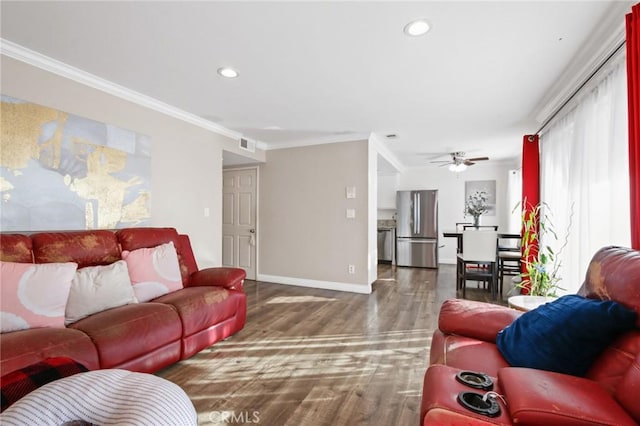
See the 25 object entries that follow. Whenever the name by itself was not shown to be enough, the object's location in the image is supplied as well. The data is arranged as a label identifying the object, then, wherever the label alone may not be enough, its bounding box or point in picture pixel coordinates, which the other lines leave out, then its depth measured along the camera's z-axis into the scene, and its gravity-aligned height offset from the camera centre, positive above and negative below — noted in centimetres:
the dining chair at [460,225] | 674 -19
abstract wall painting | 213 +38
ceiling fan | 546 +104
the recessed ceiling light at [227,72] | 250 +126
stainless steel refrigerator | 651 -27
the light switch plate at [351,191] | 442 +39
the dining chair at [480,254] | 414 -54
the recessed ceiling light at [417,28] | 188 +125
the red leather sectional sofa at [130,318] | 152 -65
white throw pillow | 188 -51
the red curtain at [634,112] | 157 +57
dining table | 444 -30
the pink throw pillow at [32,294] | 161 -45
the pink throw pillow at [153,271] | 232 -45
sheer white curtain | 200 +37
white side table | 216 -66
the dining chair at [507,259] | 437 -64
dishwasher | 698 -67
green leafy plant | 261 -39
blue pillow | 112 -49
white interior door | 523 -4
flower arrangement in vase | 665 +40
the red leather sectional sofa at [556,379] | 81 -55
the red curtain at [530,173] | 401 +61
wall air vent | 453 +115
